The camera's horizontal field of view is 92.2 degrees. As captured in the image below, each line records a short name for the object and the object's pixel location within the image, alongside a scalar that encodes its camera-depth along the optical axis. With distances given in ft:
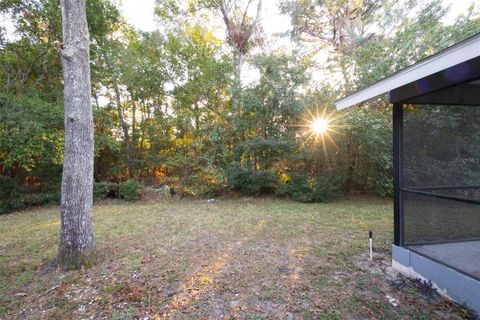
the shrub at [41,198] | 24.29
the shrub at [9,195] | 22.88
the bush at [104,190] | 27.02
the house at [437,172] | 7.18
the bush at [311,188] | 23.91
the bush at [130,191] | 27.40
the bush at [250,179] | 26.00
